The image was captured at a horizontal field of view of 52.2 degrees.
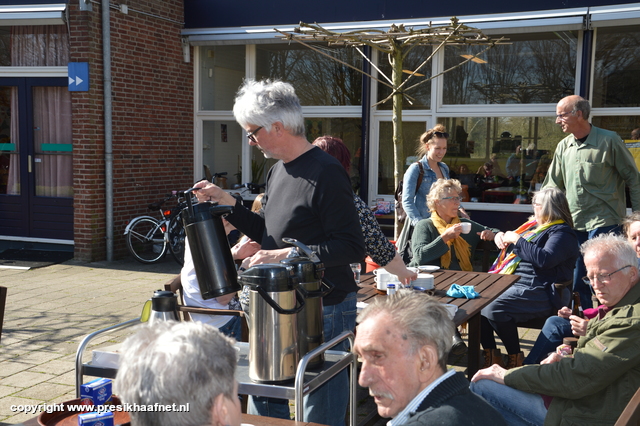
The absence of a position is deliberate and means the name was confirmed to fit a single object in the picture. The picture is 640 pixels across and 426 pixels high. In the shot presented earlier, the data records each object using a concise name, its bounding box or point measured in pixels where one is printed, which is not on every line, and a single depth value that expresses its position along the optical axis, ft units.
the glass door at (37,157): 33.09
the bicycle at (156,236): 30.45
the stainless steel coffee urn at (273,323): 7.30
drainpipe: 30.37
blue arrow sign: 29.99
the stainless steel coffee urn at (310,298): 7.61
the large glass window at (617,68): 28.17
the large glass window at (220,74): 36.14
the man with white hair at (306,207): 8.50
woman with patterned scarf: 13.91
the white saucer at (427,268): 15.34
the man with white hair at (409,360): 5.74
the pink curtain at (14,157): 33.68
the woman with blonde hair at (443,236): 16.40
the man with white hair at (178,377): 4.63
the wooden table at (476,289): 12.46
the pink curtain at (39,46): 32.50
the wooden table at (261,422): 6.73
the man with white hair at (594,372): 8.41
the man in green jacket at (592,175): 17.84
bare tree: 23.49
